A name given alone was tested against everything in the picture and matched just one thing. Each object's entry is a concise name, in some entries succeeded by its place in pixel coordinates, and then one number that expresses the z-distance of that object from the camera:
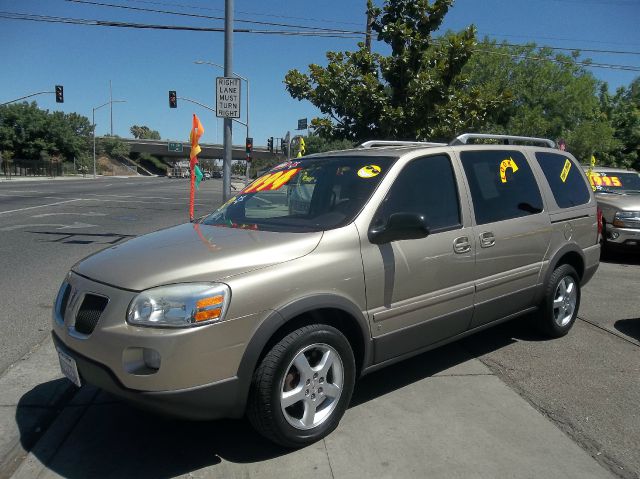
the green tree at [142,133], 180.14
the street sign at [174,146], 101.49
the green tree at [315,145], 37.82
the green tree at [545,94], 28.72
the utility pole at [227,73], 10.51
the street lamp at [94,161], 72.85
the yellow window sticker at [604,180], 11.86
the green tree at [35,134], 61.06
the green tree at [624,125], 38.47
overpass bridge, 103.56
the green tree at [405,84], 10.98
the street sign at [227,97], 10.12
